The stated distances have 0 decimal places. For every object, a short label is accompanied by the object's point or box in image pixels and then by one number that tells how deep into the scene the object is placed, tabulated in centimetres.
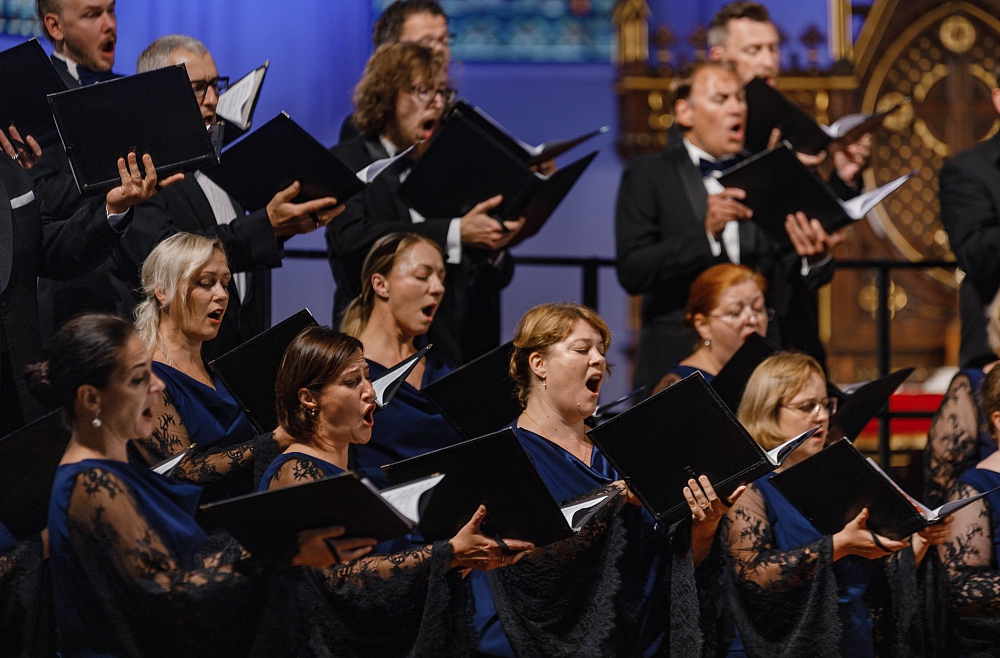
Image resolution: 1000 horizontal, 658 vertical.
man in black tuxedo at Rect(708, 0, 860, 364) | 861
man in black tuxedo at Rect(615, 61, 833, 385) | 830
